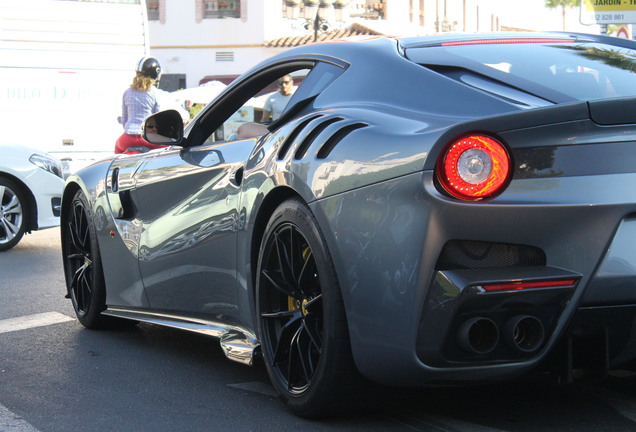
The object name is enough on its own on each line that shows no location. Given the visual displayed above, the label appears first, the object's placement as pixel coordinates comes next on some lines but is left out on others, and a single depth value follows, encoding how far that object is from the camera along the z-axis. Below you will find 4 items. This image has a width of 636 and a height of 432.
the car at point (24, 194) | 10.44
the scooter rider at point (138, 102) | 11.99
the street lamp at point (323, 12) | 22.36
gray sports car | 3.15
